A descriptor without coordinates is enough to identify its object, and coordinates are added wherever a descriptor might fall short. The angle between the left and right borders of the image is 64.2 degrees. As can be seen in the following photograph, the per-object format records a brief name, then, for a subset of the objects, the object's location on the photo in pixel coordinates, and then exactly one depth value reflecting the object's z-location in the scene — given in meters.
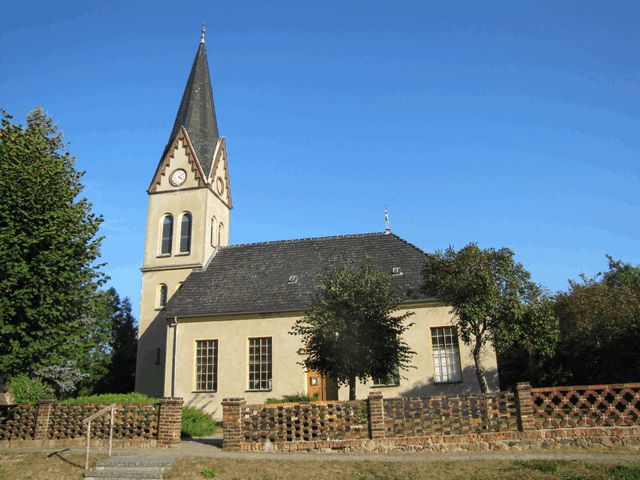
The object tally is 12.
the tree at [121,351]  35.38
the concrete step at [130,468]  11.43
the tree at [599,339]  20.52
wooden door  22.97
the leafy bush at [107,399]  17.81
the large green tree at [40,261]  14.75
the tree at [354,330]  16.61
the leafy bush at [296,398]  21.62
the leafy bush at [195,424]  17.52
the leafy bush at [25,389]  18.08
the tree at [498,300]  17.14
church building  22.70
